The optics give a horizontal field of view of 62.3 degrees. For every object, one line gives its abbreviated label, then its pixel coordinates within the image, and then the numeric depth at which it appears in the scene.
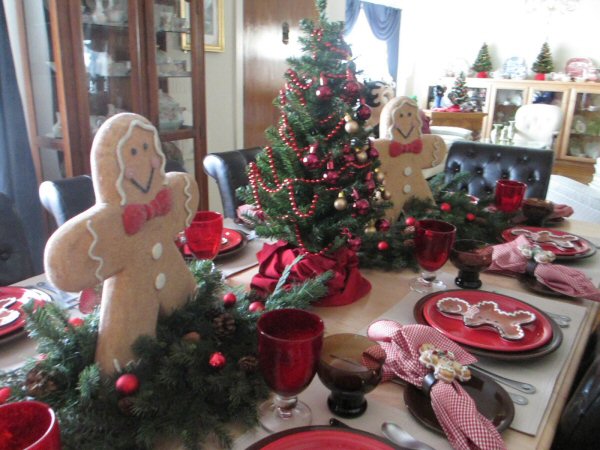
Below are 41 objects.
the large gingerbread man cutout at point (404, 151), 1.38
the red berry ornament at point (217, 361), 0.67
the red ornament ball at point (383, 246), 1.22
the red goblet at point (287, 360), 0.61
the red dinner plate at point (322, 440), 0.58
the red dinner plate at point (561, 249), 1.28
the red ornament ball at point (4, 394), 0.60
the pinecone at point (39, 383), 0.63
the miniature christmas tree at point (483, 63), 6.70
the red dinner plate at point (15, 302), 0.85
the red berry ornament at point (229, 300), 0.82
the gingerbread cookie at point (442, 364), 0.68
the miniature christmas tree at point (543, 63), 6.32
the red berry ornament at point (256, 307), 0.82
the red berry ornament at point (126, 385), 0.62
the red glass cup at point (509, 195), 1.52
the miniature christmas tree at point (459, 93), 6.45
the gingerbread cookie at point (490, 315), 0.88
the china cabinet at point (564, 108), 6.09
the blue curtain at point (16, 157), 2.12
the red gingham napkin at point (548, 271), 1.04
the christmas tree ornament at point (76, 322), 0.71
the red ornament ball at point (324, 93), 1.00
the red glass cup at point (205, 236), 0.97
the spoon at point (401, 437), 0.60
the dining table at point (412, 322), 0.65
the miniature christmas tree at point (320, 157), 1.04
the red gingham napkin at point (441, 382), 0.60
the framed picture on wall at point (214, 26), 3.14
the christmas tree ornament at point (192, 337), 0.72
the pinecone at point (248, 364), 0.70
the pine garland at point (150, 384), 0.59
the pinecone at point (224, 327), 0.76
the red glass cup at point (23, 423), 0.50
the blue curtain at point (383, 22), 5.86
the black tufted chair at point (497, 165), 2.00
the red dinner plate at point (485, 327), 0.83
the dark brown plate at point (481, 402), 0.66
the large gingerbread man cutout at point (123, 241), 0.62
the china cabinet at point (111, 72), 2.05
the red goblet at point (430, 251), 1.01
